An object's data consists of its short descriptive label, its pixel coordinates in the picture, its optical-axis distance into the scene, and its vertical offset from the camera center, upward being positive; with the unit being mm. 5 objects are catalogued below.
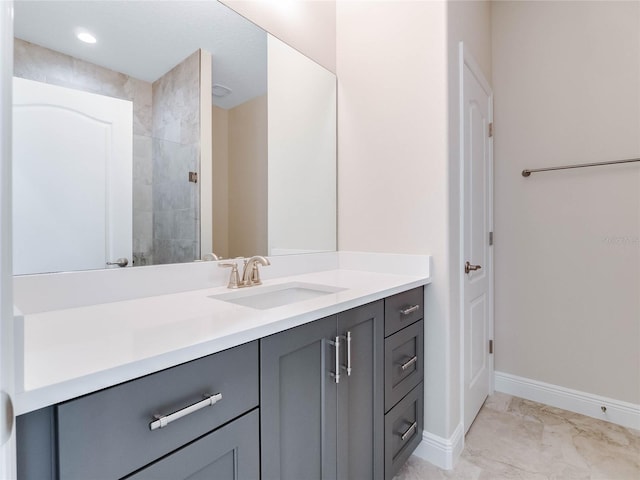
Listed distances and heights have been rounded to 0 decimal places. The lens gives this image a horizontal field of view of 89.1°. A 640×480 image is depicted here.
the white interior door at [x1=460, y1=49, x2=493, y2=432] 1685 +11
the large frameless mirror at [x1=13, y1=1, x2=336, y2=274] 871 +356
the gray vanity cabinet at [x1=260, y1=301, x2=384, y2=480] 800 -466
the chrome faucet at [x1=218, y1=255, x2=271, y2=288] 1262 -137
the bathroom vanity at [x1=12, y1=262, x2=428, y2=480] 510 -357
